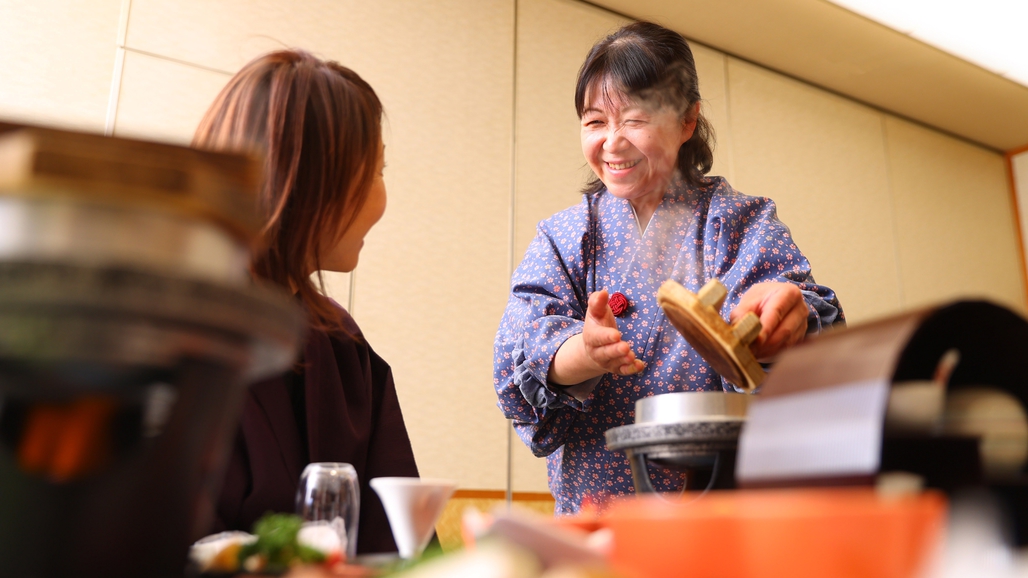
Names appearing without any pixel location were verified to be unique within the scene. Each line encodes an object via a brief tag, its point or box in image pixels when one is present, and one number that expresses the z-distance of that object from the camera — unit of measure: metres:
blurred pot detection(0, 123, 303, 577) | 0.34
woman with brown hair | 1.03
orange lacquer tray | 0.32
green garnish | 0.52
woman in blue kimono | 1.36
